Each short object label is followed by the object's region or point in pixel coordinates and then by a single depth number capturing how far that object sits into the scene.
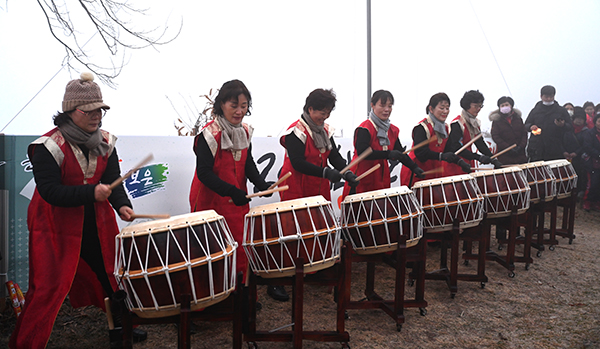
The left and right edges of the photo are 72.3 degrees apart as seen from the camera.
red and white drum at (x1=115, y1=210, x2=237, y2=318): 1.77
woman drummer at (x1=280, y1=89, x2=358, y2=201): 2.92
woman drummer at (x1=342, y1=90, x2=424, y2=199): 3.52
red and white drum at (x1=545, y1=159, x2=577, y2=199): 4.75
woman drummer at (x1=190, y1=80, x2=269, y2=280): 2.58
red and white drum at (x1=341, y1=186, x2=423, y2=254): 2.58
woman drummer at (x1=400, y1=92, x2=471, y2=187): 3.89
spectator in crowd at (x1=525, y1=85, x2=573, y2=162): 6.31
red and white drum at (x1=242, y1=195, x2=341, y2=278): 2.13
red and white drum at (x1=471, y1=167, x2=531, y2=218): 3.61
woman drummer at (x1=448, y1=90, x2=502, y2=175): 4.24
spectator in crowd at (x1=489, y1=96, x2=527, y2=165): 5.41
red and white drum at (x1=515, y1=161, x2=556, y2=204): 4.32
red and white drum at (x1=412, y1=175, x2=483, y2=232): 3.10
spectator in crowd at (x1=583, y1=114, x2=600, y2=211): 6.78
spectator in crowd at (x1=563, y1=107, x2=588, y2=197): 6.79
